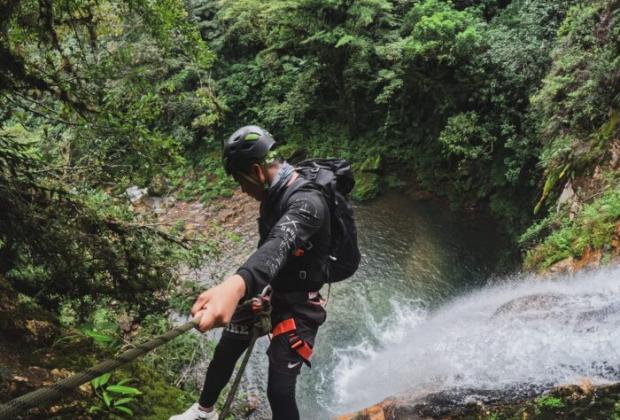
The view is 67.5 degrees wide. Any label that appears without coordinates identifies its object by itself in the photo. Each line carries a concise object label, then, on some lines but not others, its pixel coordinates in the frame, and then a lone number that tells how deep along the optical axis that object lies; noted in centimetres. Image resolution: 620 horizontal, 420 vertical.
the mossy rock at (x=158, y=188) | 1600
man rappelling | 292
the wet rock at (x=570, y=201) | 839
